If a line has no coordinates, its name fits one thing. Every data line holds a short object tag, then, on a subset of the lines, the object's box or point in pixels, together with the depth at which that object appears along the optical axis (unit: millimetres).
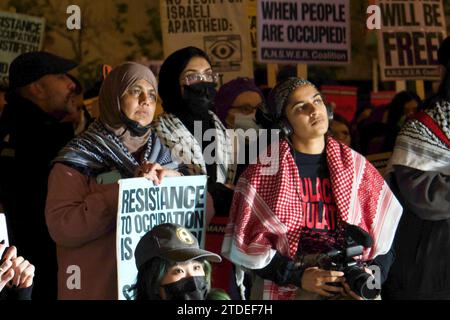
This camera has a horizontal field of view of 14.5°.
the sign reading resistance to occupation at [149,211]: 8621
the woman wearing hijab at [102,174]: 8773
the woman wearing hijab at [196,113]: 9896
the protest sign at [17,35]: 14076
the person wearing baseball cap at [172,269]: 7353
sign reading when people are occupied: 13653
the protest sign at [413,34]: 14141
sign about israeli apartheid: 13805
